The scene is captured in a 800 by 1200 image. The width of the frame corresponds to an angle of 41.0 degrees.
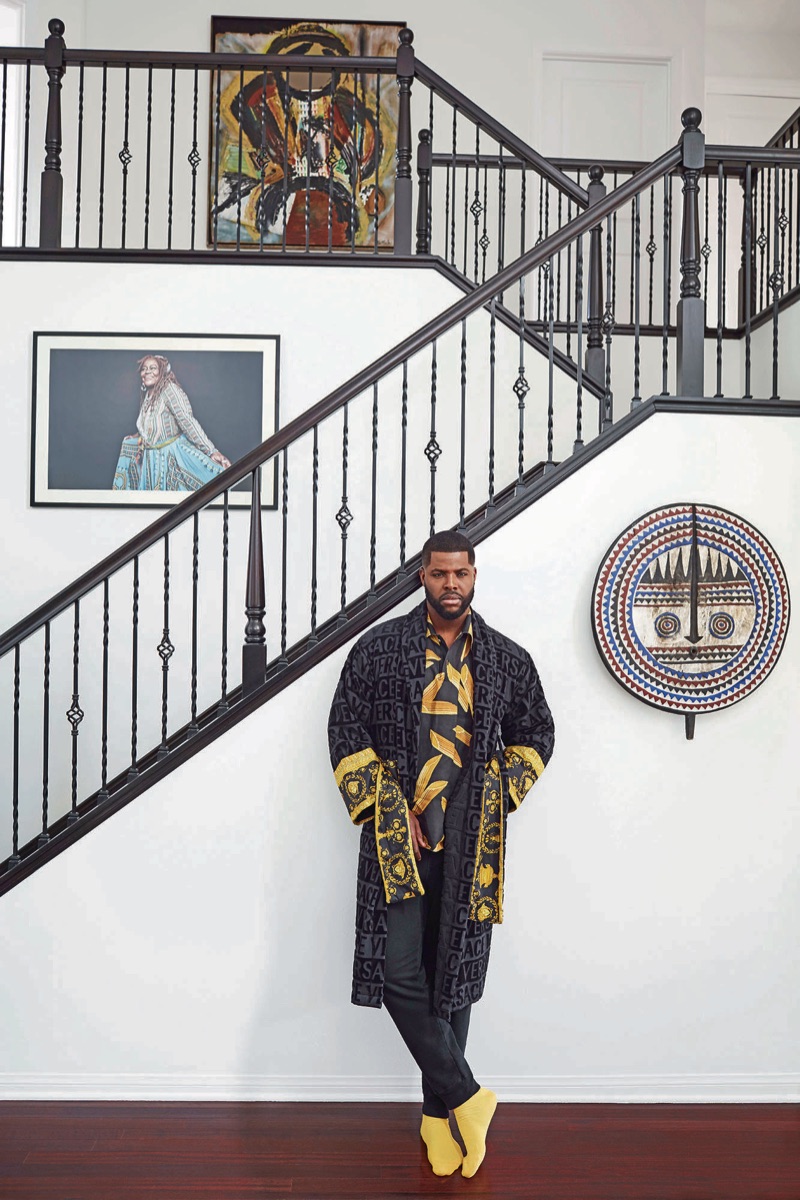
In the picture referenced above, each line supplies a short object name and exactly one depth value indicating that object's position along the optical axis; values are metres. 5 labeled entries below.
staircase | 4.60
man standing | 2.77
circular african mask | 3.23
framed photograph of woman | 4.63
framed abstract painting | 6.43
